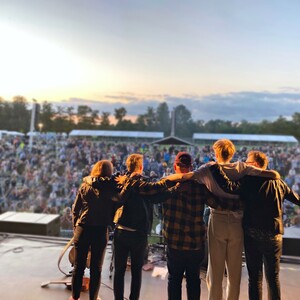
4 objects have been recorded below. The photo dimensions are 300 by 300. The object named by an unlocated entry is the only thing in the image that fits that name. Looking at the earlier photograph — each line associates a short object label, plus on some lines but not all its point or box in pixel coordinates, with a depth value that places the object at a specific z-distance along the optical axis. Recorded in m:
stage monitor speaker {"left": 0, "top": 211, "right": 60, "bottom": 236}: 3.92
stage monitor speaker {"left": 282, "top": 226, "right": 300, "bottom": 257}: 3.23
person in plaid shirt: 1.63
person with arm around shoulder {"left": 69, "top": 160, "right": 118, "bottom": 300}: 1.87
